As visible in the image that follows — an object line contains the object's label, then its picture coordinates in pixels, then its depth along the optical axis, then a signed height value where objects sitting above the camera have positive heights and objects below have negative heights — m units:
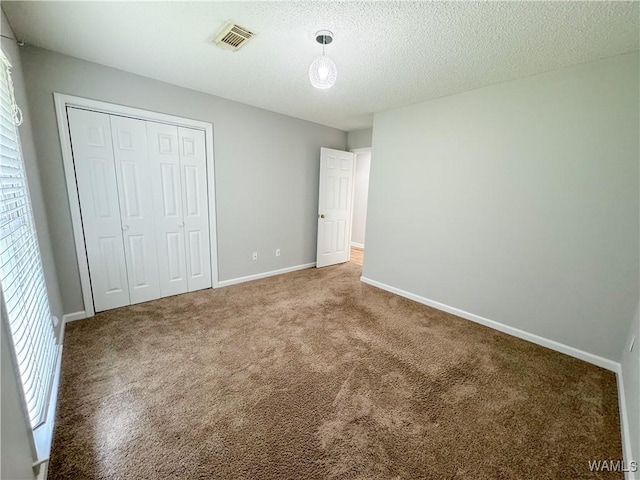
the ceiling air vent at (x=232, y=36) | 1.74 +0.99
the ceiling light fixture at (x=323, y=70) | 1.68 +0.73
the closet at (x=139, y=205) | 2.45 -0.27
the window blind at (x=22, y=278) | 1.17 -0.52
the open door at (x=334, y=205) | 4.20 -0.32
